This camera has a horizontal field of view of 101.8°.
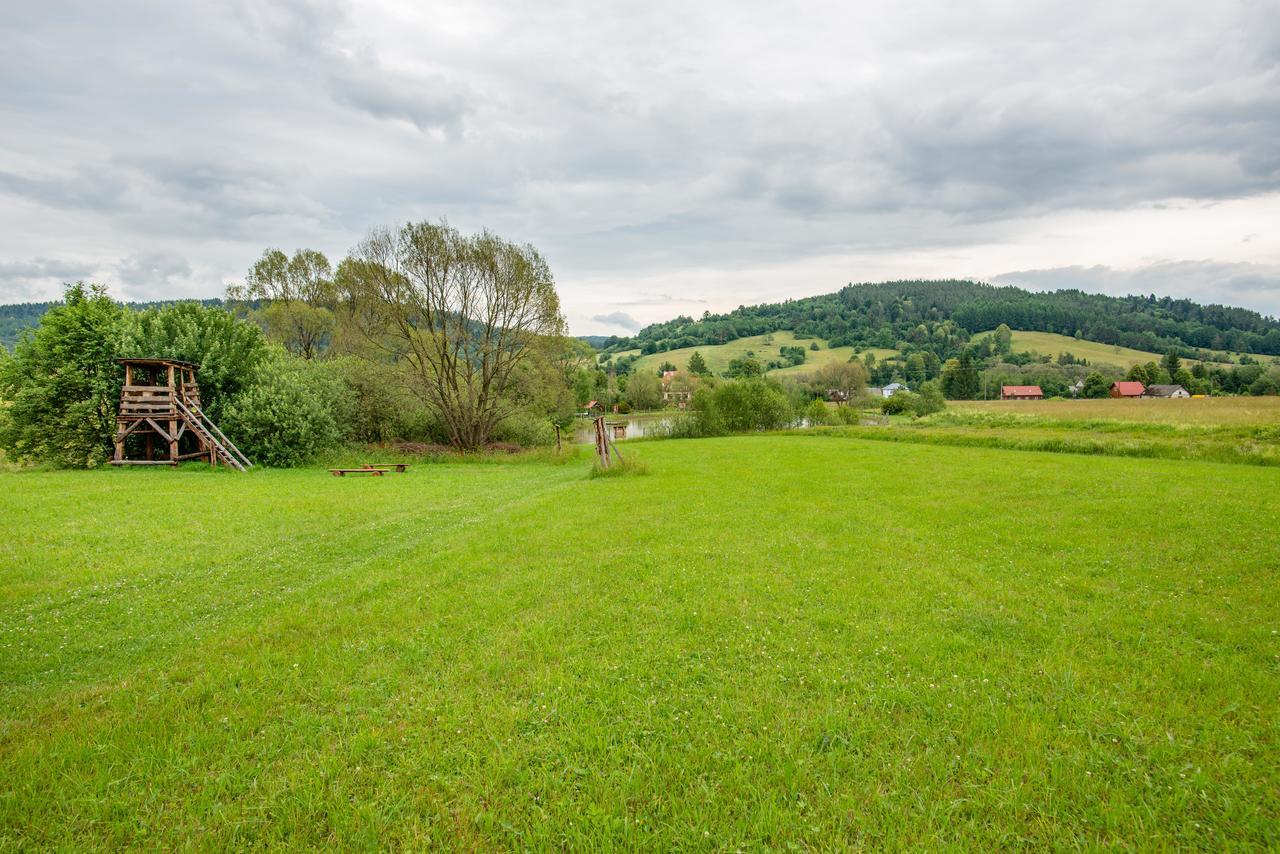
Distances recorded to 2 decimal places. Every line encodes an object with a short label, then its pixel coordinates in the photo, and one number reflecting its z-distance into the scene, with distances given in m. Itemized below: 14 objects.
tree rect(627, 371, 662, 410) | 96.50
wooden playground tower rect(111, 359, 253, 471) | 22.03
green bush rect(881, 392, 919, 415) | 79.94
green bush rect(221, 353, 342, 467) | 24.50
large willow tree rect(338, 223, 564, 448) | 32.03
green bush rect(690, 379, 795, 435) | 60.47
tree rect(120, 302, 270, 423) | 24.17
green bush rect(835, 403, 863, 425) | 66.56
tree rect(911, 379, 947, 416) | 79.38
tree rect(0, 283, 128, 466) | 21.66
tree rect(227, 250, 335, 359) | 44.41
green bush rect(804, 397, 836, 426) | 68.00
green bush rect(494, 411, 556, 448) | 37.81
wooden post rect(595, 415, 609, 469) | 22.92
